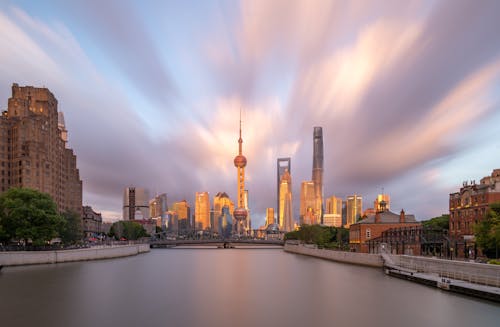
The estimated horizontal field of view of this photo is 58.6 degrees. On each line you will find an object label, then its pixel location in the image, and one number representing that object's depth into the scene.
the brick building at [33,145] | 144.00
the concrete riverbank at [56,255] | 87.31
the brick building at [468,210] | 87.00
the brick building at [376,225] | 112.06
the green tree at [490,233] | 65.25
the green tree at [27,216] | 90.62
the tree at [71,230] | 126.81
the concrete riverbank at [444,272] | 48.84
